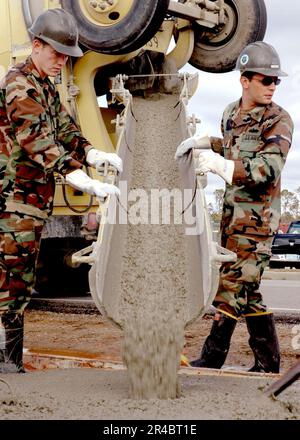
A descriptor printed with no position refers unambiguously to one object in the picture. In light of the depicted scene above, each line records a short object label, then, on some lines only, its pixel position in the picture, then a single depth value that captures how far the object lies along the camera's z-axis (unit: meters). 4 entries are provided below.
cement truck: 7.28
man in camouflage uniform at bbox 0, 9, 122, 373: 4.41
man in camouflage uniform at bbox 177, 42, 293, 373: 4.71
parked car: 16.70
